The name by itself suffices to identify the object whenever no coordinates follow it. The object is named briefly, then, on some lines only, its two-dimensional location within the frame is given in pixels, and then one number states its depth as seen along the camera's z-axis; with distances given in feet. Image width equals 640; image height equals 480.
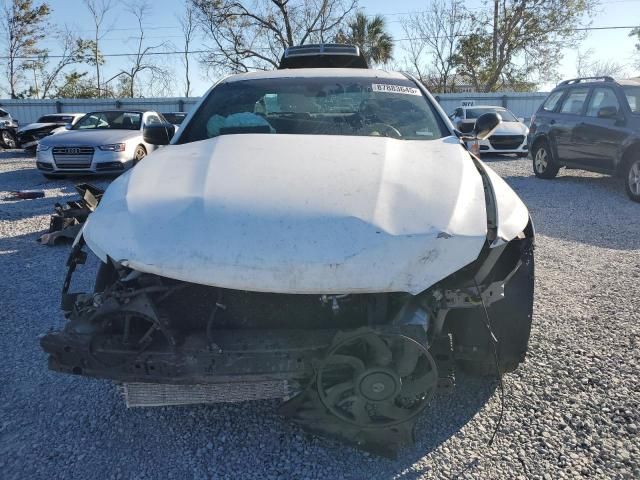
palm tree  97.96
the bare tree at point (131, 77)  124.93
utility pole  100.32
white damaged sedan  6.46
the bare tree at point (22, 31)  110.42
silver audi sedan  32.24
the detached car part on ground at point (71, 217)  18.67
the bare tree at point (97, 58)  123.95
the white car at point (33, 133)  52.65
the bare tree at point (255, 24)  94.53
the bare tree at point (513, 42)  95.71
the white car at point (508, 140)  46.14
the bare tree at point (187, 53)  110.26
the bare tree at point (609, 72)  123.54
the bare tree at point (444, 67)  113.68
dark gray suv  27.14
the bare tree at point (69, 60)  123.65
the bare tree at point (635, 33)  107.62
